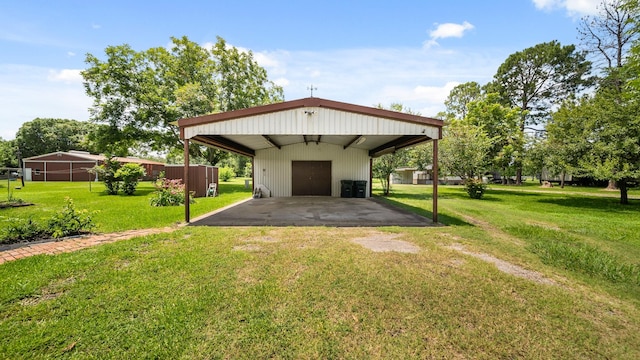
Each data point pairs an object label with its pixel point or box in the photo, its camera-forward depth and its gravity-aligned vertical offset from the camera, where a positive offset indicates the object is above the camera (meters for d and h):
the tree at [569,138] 10.95 +1.67
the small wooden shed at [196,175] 12.19 -0.07
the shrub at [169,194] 9.44 -0.77
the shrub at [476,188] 14.30 -0.74
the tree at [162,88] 16.19 +5.80
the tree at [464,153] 14.58 +1.23
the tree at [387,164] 14.84 +0.60
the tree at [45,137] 38.94 +5.63
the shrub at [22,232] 4.58 -1.10
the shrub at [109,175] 13.24 -0.09
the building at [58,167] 27.09 +0.64
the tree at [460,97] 31.49 +9.86
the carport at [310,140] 6.46 +1.18
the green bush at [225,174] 34.54 -0.04
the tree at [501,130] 18.88 +3.54
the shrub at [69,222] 4.98 -0.99
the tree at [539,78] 23.30 +9.29
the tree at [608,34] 14.66 +8.69
